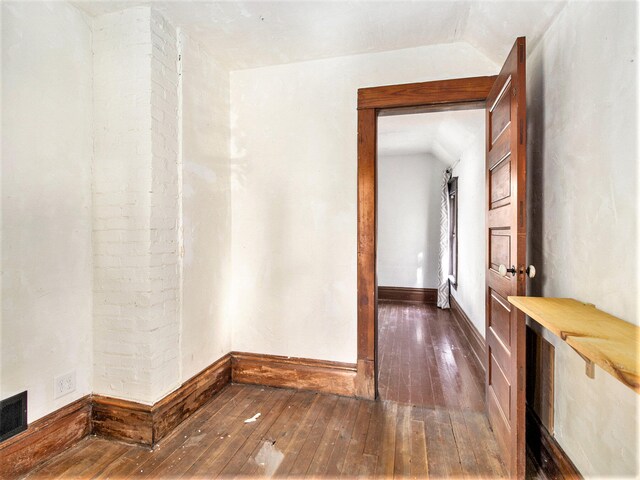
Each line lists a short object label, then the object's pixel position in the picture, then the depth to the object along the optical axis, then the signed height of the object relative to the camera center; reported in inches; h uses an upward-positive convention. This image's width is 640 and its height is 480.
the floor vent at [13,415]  60.6 -32.4
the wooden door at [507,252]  59.7 -2.3
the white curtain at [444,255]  205.8 -8.6
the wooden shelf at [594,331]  29.7 -10.5
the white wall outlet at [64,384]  70.2 -30.8
